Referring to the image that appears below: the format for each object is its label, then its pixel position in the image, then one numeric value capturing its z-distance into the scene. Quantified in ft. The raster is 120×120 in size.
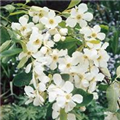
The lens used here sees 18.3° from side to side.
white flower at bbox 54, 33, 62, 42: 1.73
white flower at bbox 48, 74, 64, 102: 1.60
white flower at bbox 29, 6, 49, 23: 1.89
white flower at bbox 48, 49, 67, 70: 1.68
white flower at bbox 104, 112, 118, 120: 1.89
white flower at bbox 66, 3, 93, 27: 1.82
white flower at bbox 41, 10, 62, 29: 1.77
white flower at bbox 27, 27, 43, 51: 1.70
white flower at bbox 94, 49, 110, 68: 1.69
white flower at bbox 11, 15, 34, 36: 1.85
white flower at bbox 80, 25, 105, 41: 1.76
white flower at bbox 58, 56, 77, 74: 1.66
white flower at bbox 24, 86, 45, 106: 1.70
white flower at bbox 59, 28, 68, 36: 1.76
